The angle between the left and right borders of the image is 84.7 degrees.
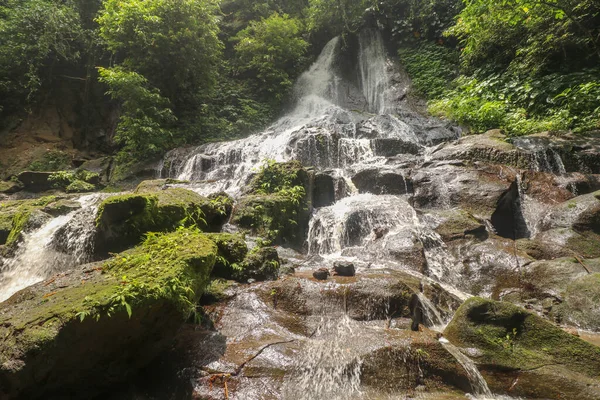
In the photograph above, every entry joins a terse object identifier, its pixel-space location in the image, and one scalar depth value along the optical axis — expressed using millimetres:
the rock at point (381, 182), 9125
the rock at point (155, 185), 8719
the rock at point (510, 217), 7203
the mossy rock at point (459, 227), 6625
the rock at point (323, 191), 9188
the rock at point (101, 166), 13328
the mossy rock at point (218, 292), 4186
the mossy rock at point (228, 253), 4785
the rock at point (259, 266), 4809
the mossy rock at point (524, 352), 3006
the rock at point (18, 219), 6580
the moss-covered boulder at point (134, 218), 5082
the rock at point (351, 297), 4102
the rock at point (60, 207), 7316
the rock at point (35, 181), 11805
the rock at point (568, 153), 7934
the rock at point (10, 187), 11312
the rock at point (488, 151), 8266
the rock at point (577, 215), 6195
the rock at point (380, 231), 7160
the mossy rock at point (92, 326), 2332
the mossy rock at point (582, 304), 4316
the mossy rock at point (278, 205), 7301
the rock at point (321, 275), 4805
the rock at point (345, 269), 5035
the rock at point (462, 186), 7422
